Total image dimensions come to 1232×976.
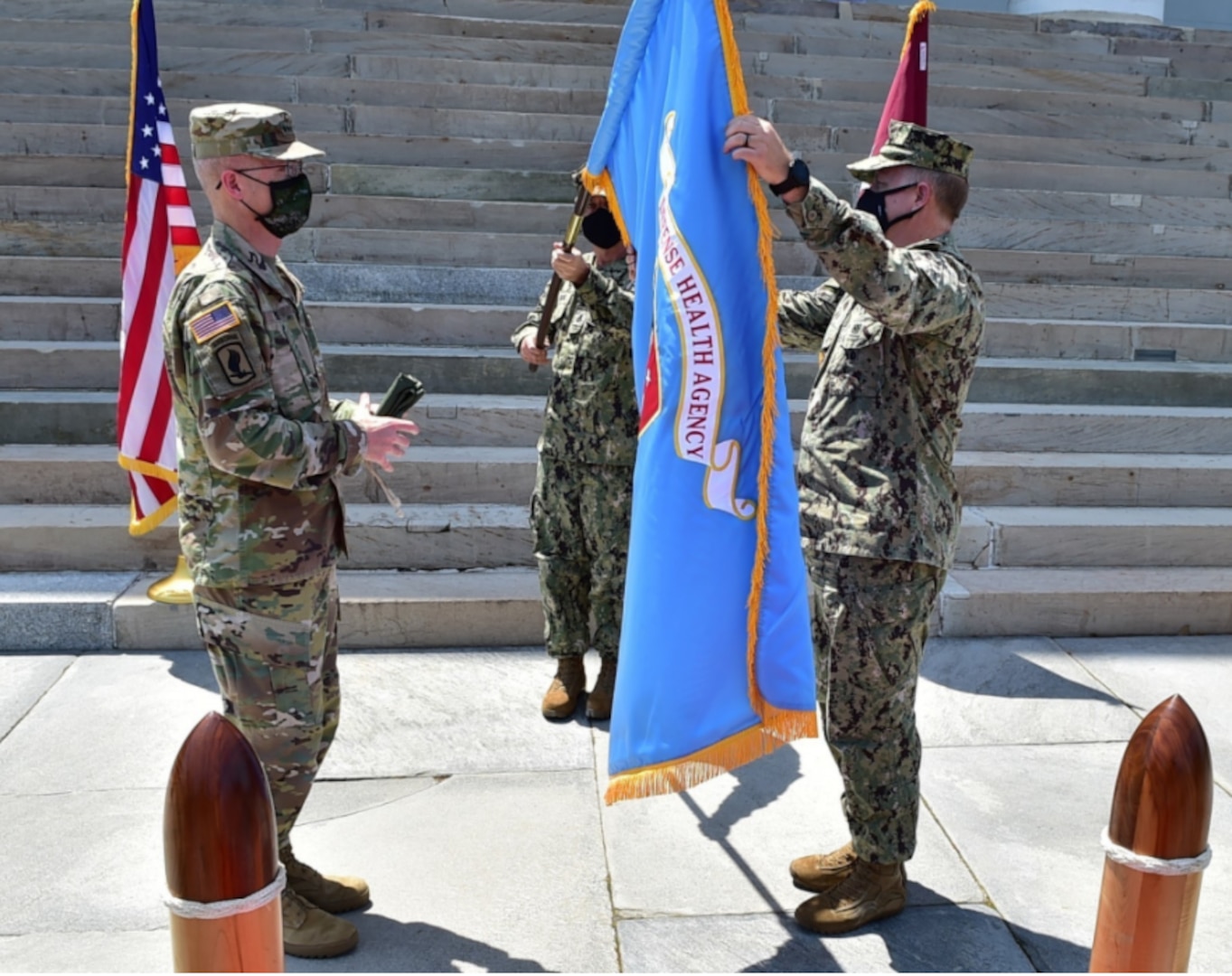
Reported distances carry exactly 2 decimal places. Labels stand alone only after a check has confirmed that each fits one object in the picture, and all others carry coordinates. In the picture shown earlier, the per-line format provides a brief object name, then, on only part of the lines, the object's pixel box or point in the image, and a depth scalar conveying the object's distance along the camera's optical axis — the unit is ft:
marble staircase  16.74
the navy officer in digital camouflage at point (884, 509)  8.84
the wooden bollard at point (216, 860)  4.28
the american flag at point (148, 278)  15.57
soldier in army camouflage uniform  8.09
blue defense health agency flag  8.69
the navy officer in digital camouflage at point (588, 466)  12.71
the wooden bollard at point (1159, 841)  4.91
